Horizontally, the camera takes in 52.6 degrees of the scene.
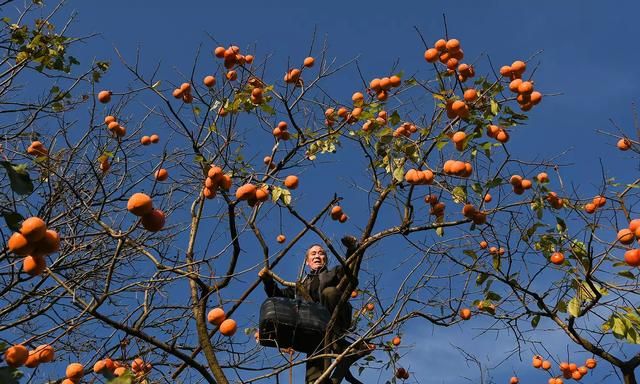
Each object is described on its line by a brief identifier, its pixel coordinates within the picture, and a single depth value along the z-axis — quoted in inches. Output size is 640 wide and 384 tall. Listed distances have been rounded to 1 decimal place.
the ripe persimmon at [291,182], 140.9
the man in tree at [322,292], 159.6
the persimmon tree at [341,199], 136.4
